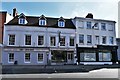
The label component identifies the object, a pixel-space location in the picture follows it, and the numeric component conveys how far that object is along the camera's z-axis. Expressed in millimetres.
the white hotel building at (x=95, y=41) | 17519
